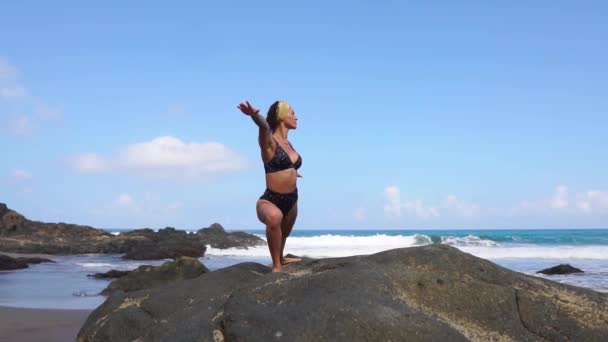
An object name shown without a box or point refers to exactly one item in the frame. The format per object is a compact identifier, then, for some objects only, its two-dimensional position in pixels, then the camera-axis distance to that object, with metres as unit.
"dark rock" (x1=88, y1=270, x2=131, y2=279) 15.93
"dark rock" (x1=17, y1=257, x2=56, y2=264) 20.72
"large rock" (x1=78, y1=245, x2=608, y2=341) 3.90
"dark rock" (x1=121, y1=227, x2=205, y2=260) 24.53
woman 5.46
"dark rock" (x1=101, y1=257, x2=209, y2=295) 10.79
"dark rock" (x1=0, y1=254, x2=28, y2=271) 18.28
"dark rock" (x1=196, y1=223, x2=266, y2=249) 36.75
